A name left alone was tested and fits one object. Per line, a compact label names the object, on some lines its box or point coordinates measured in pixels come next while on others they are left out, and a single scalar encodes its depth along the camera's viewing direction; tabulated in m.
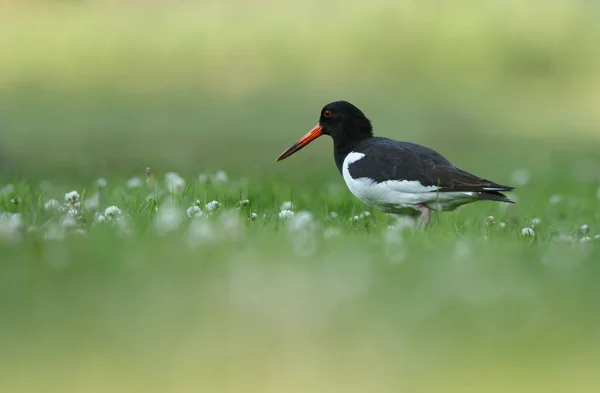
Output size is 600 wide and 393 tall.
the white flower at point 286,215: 15.45
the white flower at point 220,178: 20.33
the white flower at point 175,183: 18.14
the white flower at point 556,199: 21.68
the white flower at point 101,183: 19.90
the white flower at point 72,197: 15.41
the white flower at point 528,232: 14.80
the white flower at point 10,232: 11.73
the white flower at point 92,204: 15.81
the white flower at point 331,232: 12.84
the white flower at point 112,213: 14.66
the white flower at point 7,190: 17.83
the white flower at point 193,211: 14.81
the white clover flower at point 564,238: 13.54
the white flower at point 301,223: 13.30
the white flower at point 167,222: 12.64
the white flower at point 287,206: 17.11
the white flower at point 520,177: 27.44
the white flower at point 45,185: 19.73
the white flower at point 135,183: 19.33
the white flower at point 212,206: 15.59
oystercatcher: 15.77
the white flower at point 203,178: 19.83
